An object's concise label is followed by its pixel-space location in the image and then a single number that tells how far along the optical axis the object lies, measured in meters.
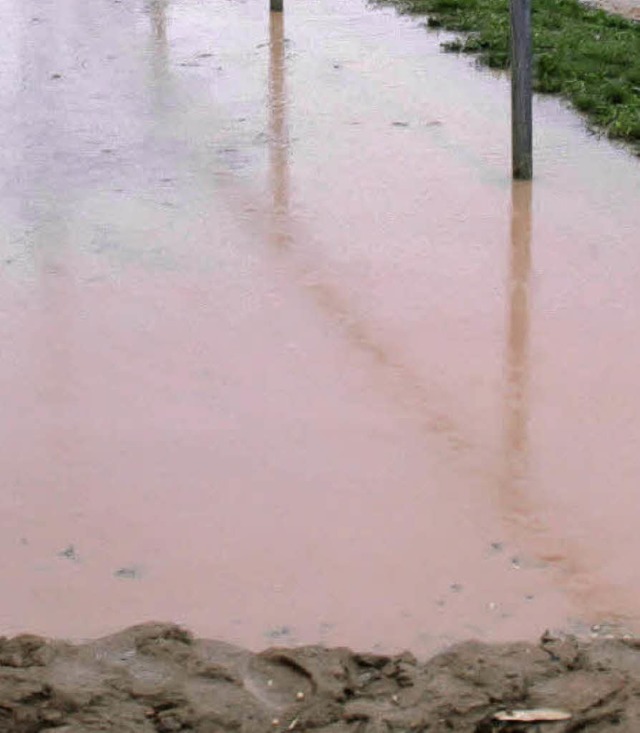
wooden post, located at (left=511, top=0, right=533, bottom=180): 12.22
